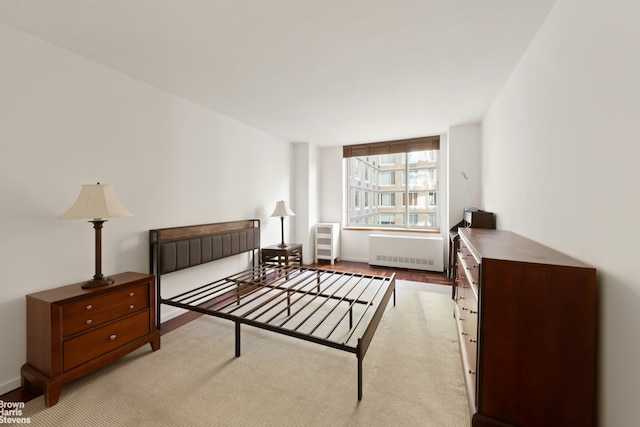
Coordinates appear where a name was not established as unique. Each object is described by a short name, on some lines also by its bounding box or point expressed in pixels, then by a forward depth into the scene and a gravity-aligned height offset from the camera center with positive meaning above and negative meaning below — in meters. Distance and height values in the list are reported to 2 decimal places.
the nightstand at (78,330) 1.67 -0.88
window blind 4.89 +1.31
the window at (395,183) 5.14 +0.60
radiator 4.62 -0.77
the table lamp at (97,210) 1.86 +0.00
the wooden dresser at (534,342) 1.17 -0.63
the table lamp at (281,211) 4.39 -0.01
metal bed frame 1.87 -0.88
